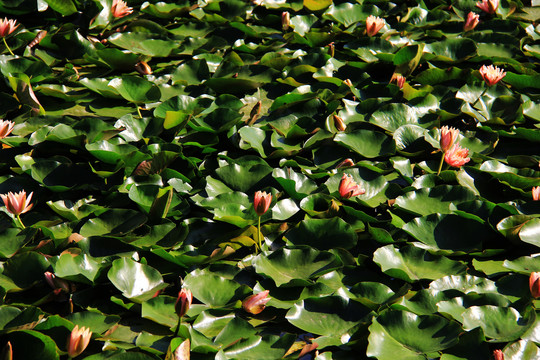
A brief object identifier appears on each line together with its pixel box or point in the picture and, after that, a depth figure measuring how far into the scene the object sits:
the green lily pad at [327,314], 4.51
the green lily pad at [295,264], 4.93
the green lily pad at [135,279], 4.72
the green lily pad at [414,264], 4.93
